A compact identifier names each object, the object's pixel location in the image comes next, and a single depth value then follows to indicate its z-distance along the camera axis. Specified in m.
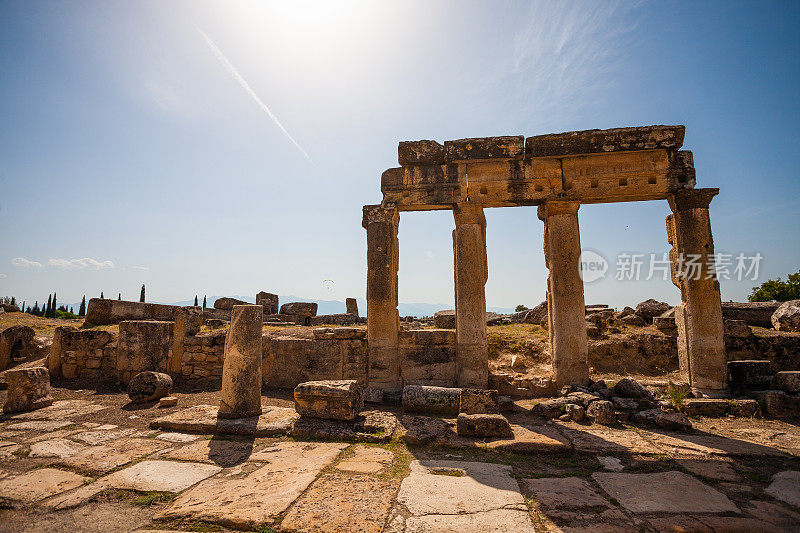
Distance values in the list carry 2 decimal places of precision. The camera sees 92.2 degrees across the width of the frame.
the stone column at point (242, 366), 6.80
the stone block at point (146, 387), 8.20
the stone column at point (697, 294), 8.29
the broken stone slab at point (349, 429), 5.99
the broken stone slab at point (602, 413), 6.83
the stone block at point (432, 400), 7.30
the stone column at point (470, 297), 8.79
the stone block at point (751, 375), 7.95
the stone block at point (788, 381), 7.24
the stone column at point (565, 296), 8.56
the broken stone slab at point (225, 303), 21.84
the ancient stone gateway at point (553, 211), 8.56
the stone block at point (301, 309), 19.86
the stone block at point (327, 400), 6.46
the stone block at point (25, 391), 7.26
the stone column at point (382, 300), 9.04
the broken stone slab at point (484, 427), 5.99
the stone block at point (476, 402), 6.91
